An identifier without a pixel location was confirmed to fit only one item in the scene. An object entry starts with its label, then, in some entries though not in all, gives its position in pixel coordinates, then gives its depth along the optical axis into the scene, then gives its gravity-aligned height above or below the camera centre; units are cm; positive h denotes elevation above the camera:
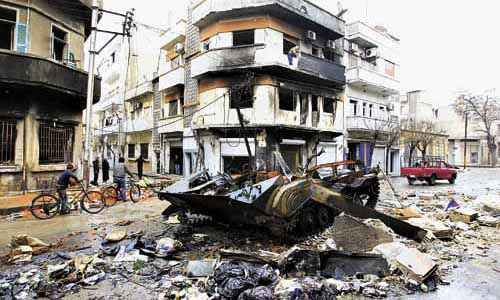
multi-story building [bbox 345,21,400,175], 2461 +478
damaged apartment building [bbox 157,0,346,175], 1844 +417
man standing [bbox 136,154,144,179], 2061 -106
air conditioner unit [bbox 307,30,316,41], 2062 +710
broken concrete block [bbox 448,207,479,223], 873 -164
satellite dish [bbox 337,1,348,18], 2395 +989
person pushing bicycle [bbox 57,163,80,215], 975 -114
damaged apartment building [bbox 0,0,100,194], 1173 +210
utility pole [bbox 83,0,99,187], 1288 +199
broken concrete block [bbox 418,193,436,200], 1397 -189
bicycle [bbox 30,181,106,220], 959 -173
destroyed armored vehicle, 611 -96
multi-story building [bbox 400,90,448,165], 3303 +318
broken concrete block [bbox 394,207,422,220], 880 -166
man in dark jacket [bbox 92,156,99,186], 1663 -121
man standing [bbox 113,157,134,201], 1189 -102
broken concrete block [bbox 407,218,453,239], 709 -162
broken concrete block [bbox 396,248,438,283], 476 -164
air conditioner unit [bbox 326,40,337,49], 2265 +724
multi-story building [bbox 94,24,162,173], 2838 +462
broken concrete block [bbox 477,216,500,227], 852 -173
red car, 2091 -131
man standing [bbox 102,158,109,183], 1812 -123
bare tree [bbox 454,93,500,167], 4538 +611
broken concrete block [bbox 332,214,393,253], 573 -147
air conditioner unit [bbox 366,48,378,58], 2666 +777
